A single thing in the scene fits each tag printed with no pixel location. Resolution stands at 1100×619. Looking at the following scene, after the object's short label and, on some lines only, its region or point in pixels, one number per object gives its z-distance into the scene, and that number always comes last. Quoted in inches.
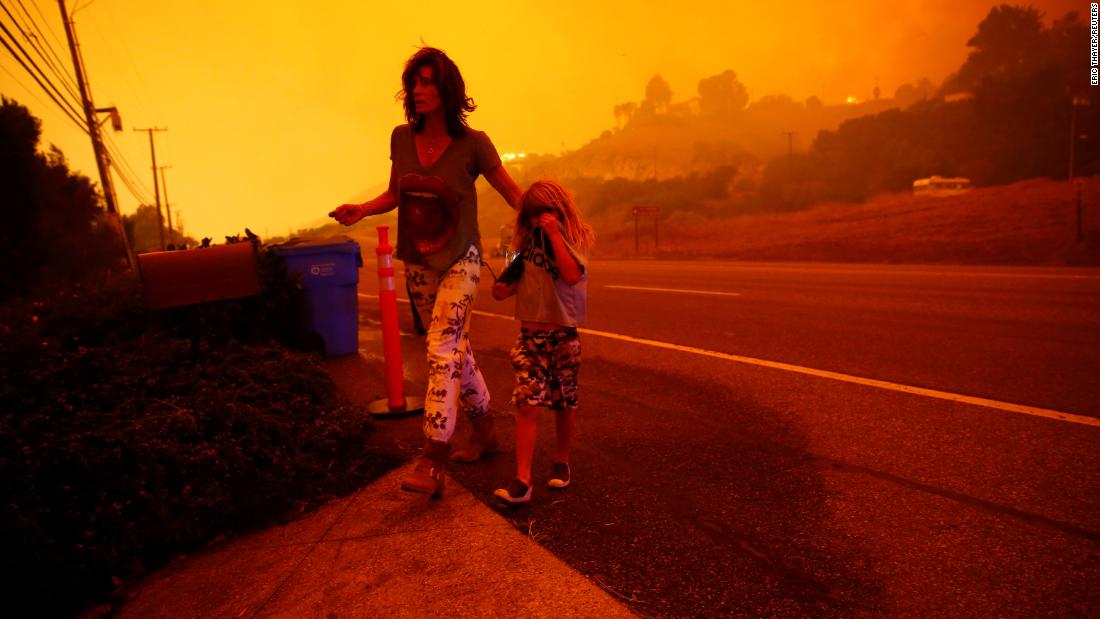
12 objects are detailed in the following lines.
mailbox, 200.1
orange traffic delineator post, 195.2
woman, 135.3
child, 131.8
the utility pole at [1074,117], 1707.1
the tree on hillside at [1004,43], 2967.5
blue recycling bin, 288.4
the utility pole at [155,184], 2183.8
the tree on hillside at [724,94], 7076.8
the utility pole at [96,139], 1096.2
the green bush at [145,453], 110.7
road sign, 1221.1
